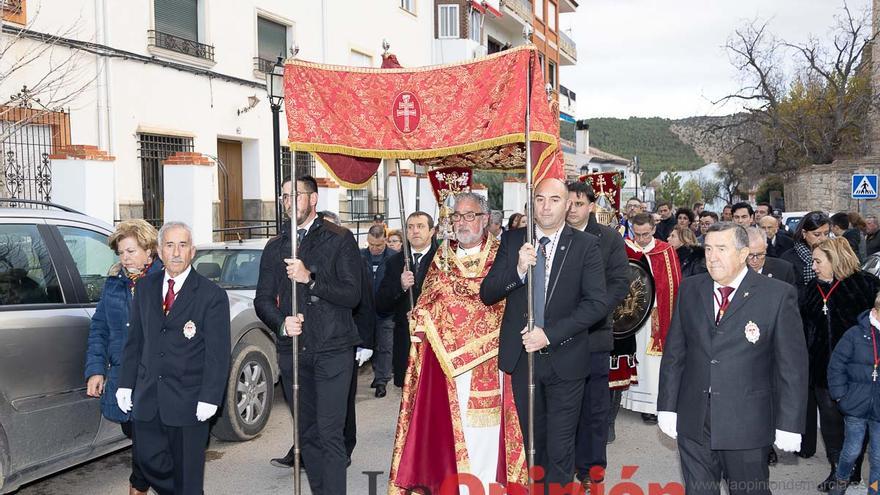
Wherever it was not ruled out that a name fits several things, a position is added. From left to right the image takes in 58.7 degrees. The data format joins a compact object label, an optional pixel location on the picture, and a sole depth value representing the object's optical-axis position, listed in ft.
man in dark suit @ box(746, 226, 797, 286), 19.24
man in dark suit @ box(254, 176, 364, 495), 15.46
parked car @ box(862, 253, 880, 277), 25.40
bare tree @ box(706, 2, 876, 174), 97.02
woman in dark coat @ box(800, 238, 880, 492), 17.52
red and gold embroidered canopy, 14.70
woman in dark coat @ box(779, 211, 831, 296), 21.58
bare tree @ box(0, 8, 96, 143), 35.88
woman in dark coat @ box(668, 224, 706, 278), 24.58
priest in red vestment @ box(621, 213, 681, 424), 22.39
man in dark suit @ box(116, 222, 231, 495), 14.12
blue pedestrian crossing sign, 49.47
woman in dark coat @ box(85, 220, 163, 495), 14.85
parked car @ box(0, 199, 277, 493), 14.51
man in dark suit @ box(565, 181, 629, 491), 17.44
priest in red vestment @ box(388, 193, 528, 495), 15.90
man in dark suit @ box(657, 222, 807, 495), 12.32
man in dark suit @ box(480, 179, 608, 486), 14.39
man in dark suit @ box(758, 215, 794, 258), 27.04
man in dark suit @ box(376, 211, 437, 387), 19.84
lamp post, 34.63
